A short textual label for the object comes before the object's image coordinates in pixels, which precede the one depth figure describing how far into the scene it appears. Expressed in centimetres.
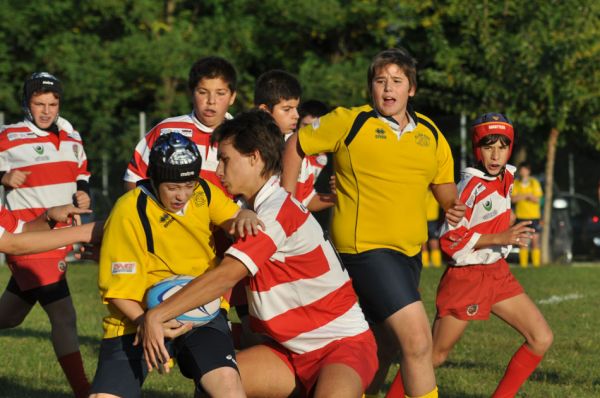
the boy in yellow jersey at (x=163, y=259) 1041
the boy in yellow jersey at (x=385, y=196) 1240
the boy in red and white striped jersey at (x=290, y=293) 1055
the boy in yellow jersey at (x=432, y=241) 4053
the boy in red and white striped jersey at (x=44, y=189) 1595
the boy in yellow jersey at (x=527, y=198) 4016
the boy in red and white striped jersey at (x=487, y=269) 1486
